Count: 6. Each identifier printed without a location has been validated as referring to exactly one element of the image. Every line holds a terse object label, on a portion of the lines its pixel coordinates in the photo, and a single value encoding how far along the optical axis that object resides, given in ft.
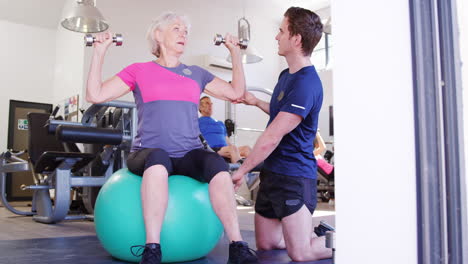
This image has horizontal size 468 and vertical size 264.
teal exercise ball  5.75
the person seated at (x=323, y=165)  19.95
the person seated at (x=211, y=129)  14.99
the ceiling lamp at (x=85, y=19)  15.76
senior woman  5.54
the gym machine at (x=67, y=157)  10.54
